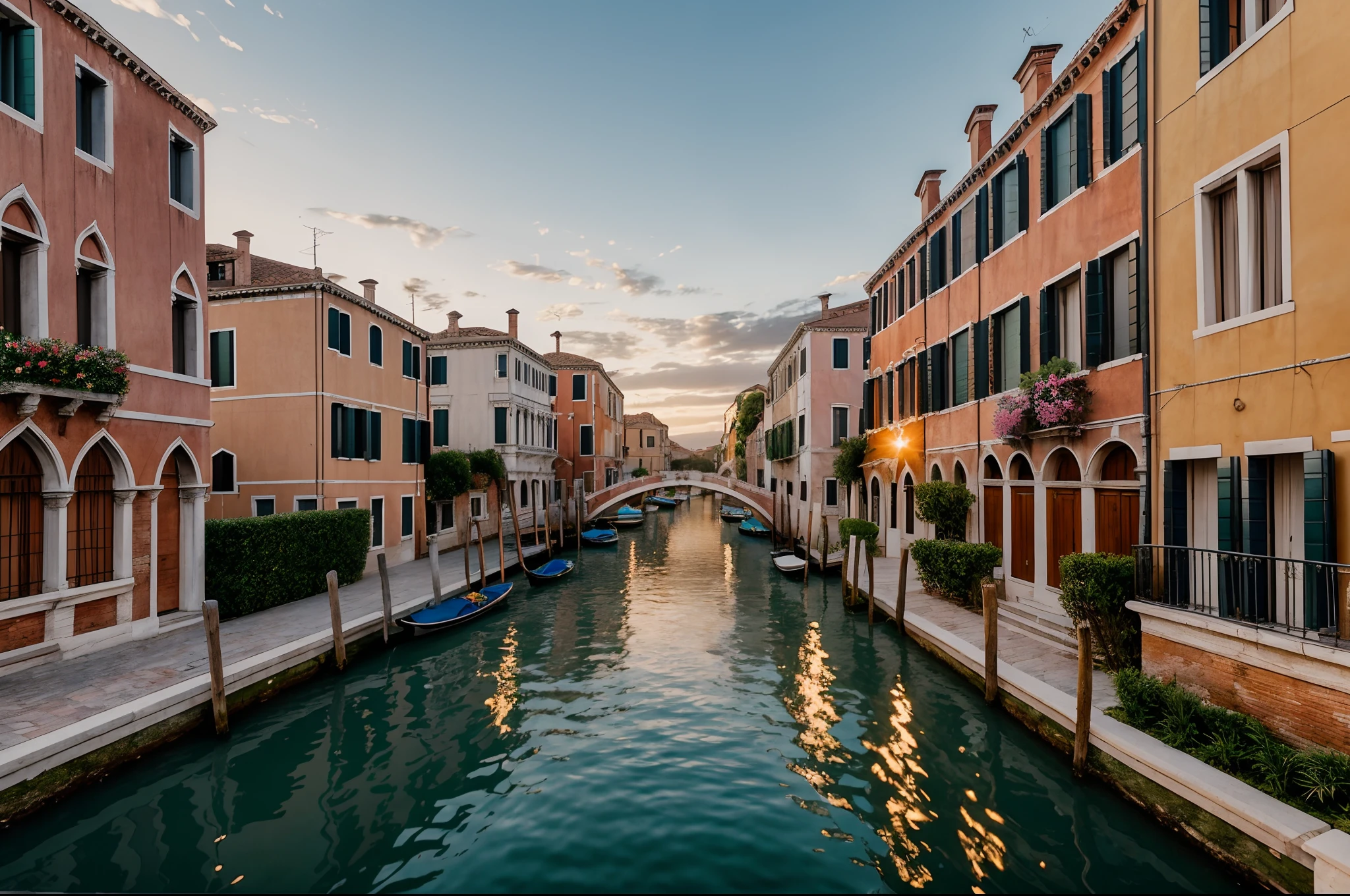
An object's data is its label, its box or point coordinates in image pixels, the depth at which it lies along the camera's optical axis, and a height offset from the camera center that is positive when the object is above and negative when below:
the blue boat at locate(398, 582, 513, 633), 13.68 -3.41
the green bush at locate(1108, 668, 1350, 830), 5.18 -2.68
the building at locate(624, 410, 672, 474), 73.50 +1.69
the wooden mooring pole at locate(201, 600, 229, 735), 8.38 -2.73
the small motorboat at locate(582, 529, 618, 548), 31.48 -3.86
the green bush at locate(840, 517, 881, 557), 20.25 -2.33
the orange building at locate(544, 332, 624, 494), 42.06 +2.75
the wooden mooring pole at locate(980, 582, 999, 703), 8.87 -2.61
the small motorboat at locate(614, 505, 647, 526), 41.31 -3.78
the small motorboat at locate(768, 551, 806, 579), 21.19 -3.55
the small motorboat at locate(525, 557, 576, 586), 20.89 -3.68
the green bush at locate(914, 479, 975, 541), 14.38 -1.14
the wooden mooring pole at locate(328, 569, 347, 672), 11.11 -2.79
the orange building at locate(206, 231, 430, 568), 16.88 +1.88
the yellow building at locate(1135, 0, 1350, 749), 6.04 +1.04
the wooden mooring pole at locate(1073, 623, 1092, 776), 6.79 -2.67
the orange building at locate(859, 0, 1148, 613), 9.44 +2.69
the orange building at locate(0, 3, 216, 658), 8.95 +2.14
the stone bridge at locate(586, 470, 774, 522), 34.22 -1.75
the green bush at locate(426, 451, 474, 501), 23.92 -0.55
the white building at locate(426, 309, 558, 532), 29.91 +3.04
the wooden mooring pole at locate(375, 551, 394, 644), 13.05 -2.82
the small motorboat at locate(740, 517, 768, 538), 35.22 -3.90
